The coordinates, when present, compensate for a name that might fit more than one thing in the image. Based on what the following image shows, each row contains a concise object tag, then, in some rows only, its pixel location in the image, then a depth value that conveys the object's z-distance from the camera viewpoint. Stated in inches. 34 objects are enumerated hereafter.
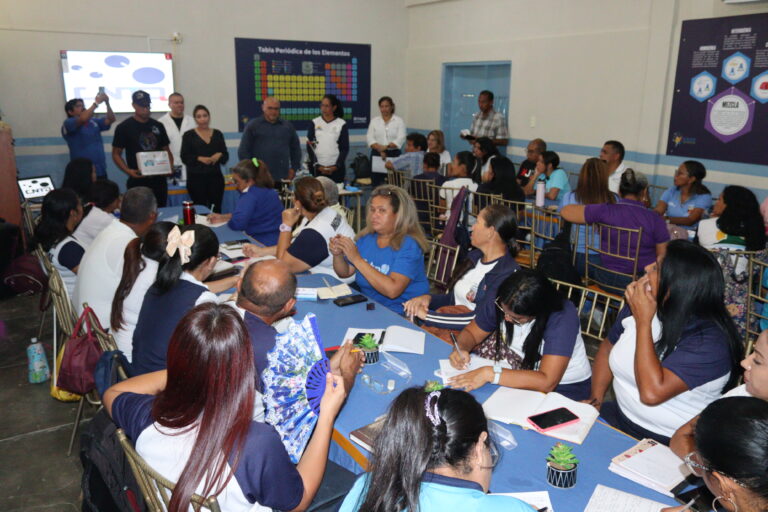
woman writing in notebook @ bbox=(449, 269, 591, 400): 91.0
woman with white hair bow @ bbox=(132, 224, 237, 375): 92.4
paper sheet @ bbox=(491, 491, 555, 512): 64.8
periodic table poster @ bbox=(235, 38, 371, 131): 335.3
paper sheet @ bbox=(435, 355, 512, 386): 93.5
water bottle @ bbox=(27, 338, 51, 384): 154.0
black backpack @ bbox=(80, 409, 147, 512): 69.8
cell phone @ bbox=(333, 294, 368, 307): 124.2
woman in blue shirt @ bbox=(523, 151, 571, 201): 244.1
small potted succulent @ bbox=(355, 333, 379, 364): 98.6
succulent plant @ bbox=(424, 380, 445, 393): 73.0
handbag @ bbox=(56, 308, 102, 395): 104.4
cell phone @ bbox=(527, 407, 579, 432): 78.6
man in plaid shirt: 313.7
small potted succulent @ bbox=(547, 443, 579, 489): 67.7
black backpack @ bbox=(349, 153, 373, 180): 332.8
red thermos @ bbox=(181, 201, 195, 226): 175.6
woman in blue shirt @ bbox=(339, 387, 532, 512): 50.3
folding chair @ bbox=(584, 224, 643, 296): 164.4
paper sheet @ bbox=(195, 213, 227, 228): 190.0
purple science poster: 221.9
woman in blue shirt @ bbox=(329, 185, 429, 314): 131.9
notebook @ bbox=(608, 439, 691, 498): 68.5
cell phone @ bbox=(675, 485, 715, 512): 63.2
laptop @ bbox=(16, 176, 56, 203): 243.9
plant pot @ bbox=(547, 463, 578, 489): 67.6
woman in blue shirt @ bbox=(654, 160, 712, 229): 212.8
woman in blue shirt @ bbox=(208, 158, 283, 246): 181.8
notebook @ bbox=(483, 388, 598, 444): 77.7
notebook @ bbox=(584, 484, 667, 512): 64.3
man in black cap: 243.9
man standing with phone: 264.7
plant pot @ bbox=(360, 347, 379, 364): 98.5
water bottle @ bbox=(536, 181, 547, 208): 210.5
